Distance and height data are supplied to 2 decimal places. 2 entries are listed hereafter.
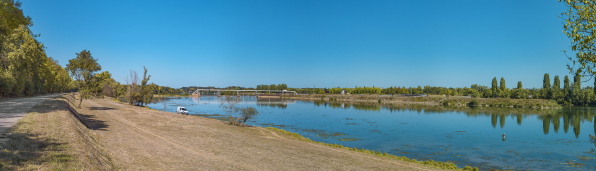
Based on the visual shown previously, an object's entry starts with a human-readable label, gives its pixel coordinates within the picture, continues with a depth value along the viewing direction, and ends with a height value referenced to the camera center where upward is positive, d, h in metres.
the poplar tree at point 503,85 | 114.06 +3.80
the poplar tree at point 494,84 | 114.25 +4.19
